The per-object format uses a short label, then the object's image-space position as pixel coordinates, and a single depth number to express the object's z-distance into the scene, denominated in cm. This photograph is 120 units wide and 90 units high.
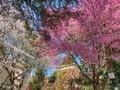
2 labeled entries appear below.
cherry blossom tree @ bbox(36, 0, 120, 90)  725
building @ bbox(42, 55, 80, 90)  1431
